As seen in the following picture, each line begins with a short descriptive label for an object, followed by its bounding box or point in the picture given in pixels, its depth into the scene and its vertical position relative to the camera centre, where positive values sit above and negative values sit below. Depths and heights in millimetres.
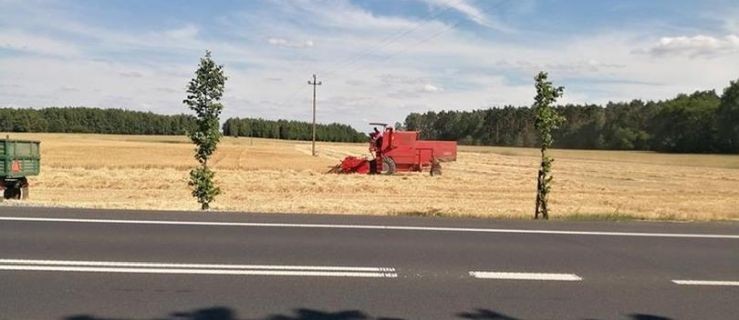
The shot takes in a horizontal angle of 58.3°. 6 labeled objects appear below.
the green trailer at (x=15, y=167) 18234 -1294
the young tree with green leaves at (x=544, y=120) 14719 +350
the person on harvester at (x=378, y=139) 34594 -423
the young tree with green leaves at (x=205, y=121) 15508 +128
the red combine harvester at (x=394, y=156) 34188 -1285
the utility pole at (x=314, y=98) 63897 +2965
